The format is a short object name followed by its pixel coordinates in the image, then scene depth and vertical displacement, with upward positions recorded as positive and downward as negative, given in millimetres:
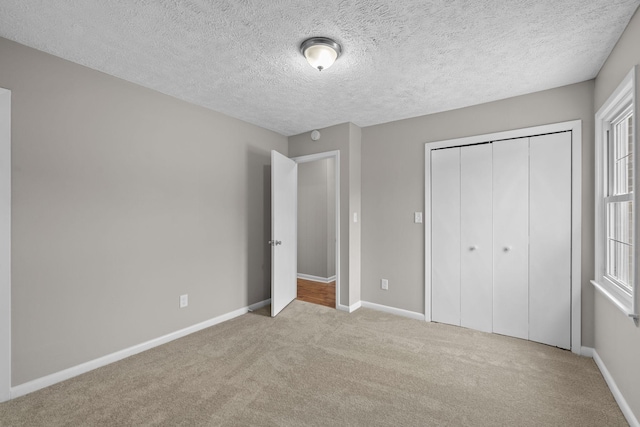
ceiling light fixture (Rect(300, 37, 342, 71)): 1984 +1107
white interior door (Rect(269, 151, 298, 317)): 3598 -257
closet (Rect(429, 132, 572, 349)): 2740 -256
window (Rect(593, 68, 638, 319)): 2078 +96
